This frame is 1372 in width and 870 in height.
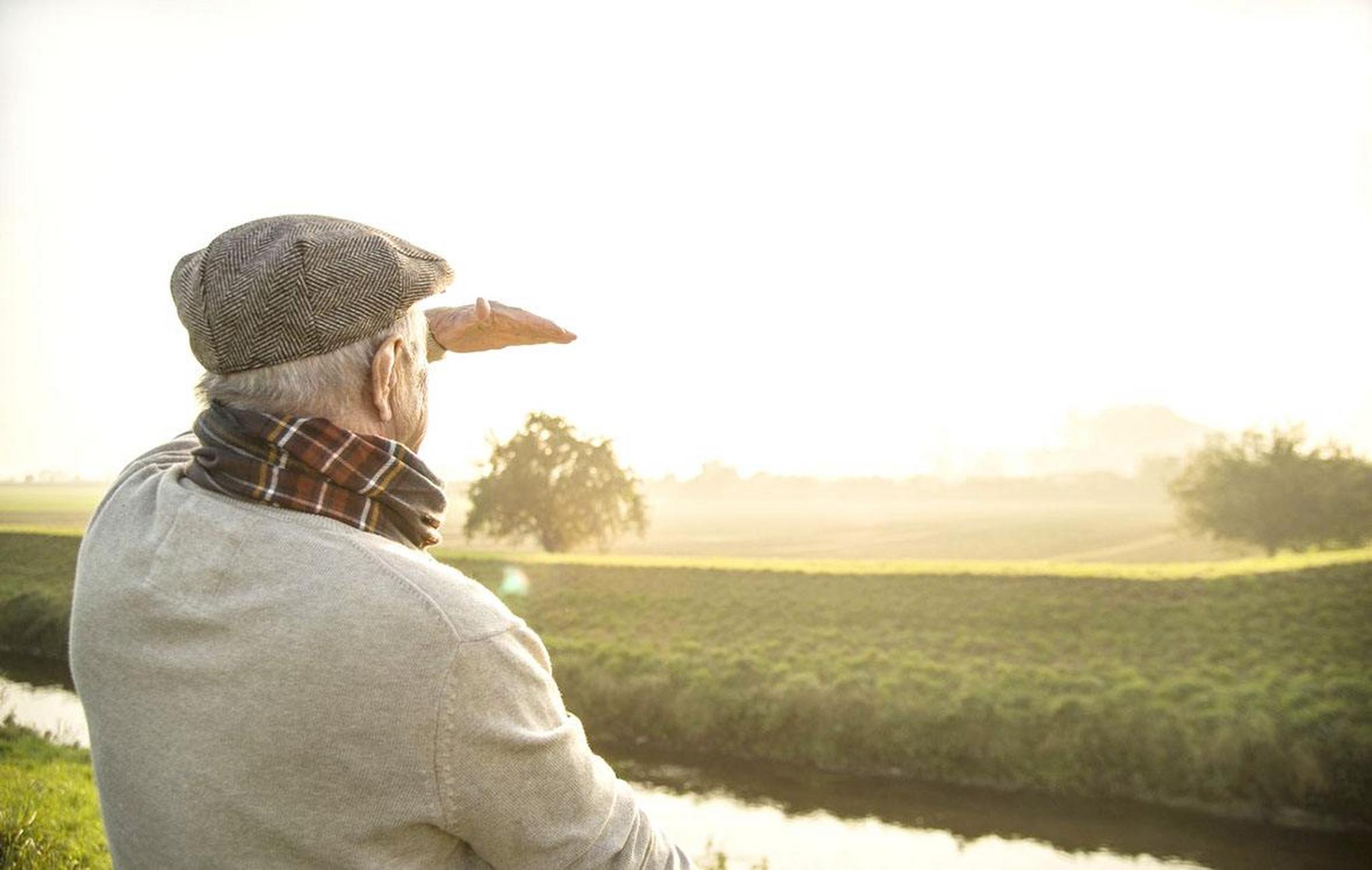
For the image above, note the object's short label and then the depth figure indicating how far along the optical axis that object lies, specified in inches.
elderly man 52.1
